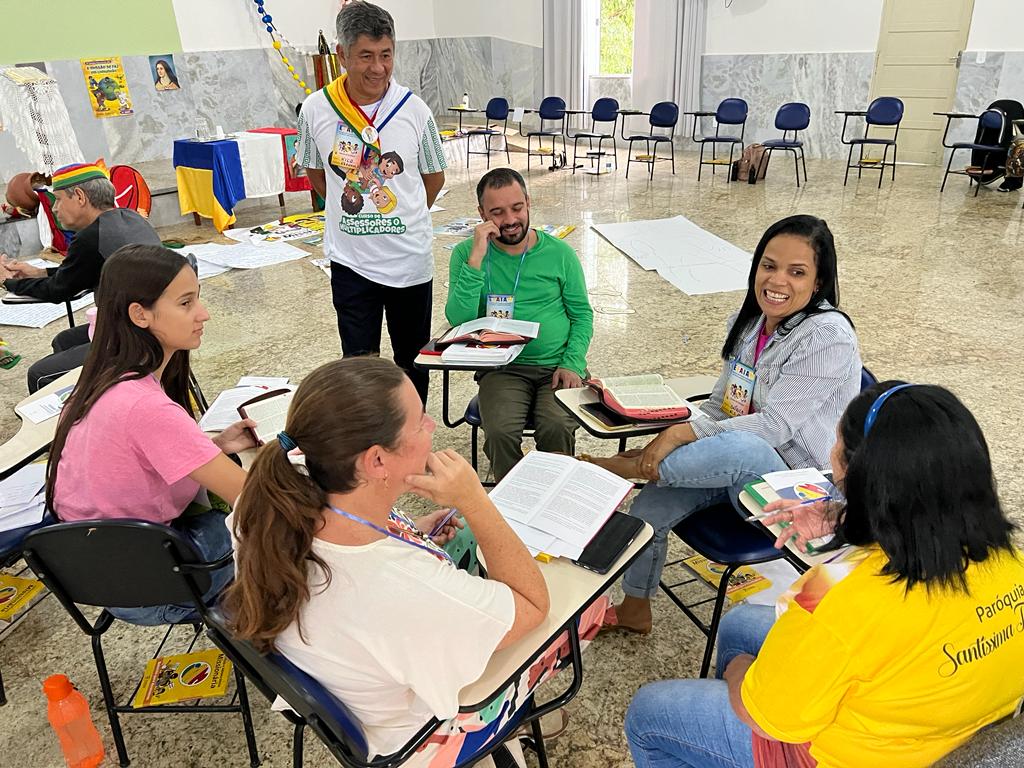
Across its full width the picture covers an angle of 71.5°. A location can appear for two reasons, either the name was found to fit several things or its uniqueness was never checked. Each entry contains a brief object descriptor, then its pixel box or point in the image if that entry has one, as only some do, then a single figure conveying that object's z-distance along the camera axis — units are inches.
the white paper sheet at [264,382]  93.7
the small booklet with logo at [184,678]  81.4
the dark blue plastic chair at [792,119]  349.4
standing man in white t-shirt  109.6
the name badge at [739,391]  88.7
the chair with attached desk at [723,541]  74.0
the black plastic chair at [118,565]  59.4
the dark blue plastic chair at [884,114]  338.6
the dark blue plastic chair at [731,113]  363.9
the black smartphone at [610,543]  58.0
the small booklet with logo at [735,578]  95.7
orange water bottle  70.1
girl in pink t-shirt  65.7
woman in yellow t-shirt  42.1
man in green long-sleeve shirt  106.4
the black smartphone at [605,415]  81.9
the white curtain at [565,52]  429.7
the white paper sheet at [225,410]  81.8
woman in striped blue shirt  76.9
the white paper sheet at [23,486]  78.0
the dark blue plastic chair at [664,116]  368.8
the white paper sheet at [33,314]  195.9
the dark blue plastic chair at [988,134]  297.3
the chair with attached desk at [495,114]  397.7
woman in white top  44.0
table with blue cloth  277.9
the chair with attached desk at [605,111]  387.5
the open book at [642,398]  81.7
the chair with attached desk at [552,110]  396.8
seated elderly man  119.6
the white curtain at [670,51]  402.6
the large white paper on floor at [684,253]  217.5
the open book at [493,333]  102.3
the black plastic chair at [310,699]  45.5
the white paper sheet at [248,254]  246.4
